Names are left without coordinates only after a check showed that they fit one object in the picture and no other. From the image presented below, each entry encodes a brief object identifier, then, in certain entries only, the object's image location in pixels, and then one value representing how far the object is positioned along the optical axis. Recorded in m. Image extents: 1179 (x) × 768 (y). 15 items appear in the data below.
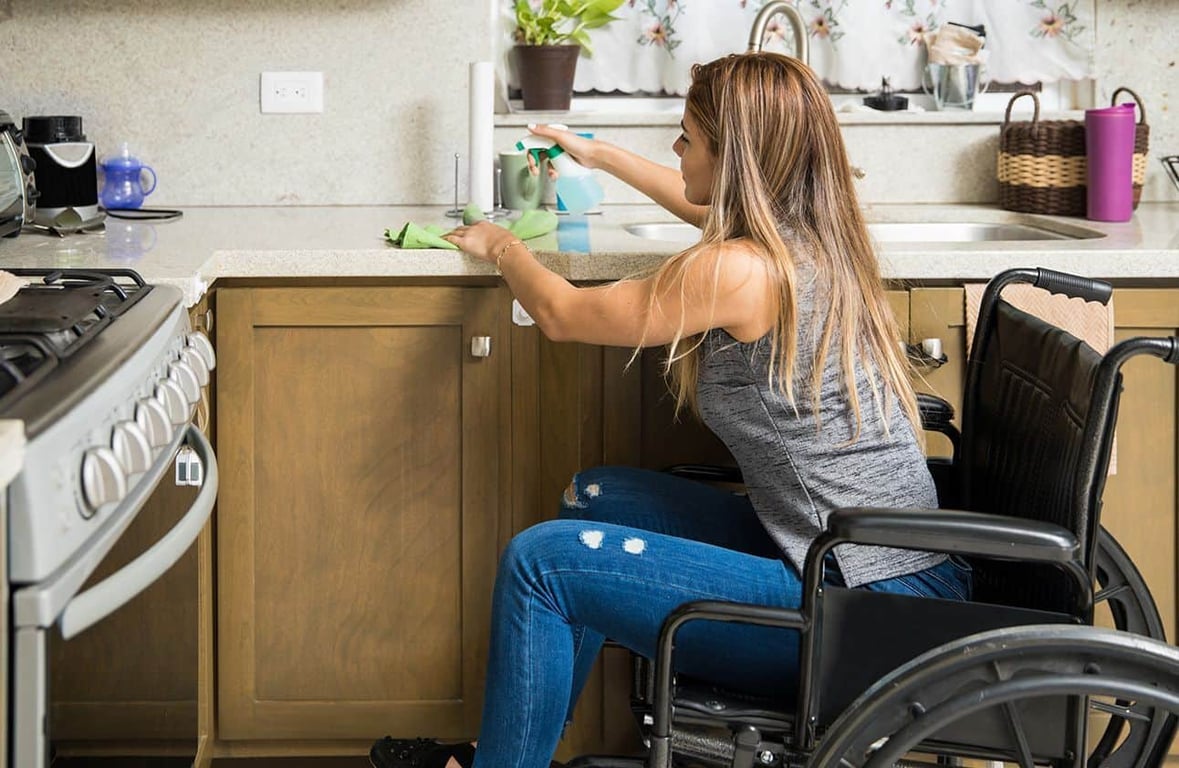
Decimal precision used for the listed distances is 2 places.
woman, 1.64
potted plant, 2.77
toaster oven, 2.10
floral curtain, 2.88
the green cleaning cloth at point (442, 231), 2.13
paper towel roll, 2.54
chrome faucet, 2.64
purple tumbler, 2.43
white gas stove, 0.95
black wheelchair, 1.40
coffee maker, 2.38
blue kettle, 2.60
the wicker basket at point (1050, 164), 2.55
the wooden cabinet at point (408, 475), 2.16
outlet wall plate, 2.73
